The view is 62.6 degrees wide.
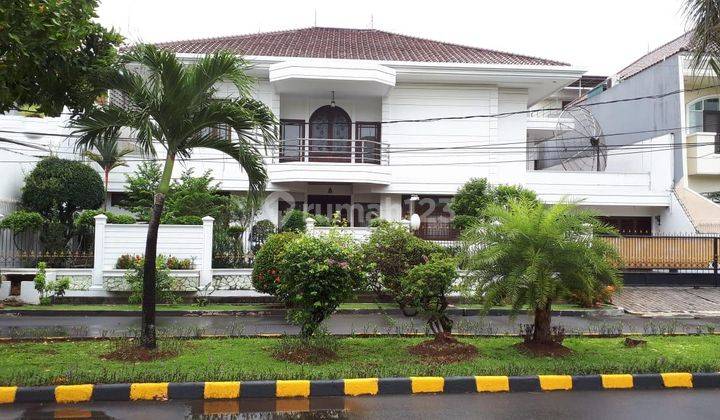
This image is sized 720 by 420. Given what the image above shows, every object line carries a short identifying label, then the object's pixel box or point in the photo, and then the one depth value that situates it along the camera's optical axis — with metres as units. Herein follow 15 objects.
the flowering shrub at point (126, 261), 15.02
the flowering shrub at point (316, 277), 8.23
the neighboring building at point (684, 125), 22.22
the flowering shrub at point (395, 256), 9.02
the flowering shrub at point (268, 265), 13.59
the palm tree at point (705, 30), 9.91
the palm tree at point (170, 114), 8.41
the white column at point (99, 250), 15.03
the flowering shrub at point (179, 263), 15.27
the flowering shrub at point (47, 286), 14.39
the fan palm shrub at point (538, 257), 8.17
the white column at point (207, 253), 15.43
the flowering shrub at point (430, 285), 8.33
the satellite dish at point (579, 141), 25.75
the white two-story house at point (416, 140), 21.31
